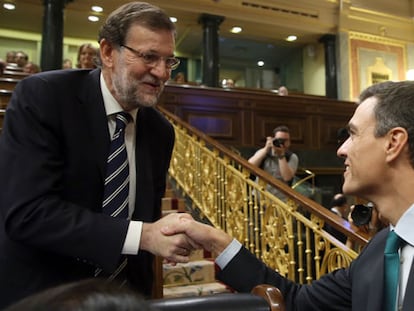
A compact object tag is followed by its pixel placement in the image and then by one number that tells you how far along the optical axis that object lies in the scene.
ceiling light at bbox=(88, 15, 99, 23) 9.43
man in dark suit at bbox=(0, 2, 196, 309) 1.02
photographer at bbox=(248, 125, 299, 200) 3.80
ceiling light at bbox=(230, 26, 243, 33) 9.71
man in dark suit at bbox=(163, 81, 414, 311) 0.98
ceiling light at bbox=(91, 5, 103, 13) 8.50
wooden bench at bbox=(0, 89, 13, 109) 4.91
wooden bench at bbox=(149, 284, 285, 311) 0.75
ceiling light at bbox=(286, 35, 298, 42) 10.45
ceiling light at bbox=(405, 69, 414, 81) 10.07
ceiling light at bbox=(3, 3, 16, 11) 8.72
